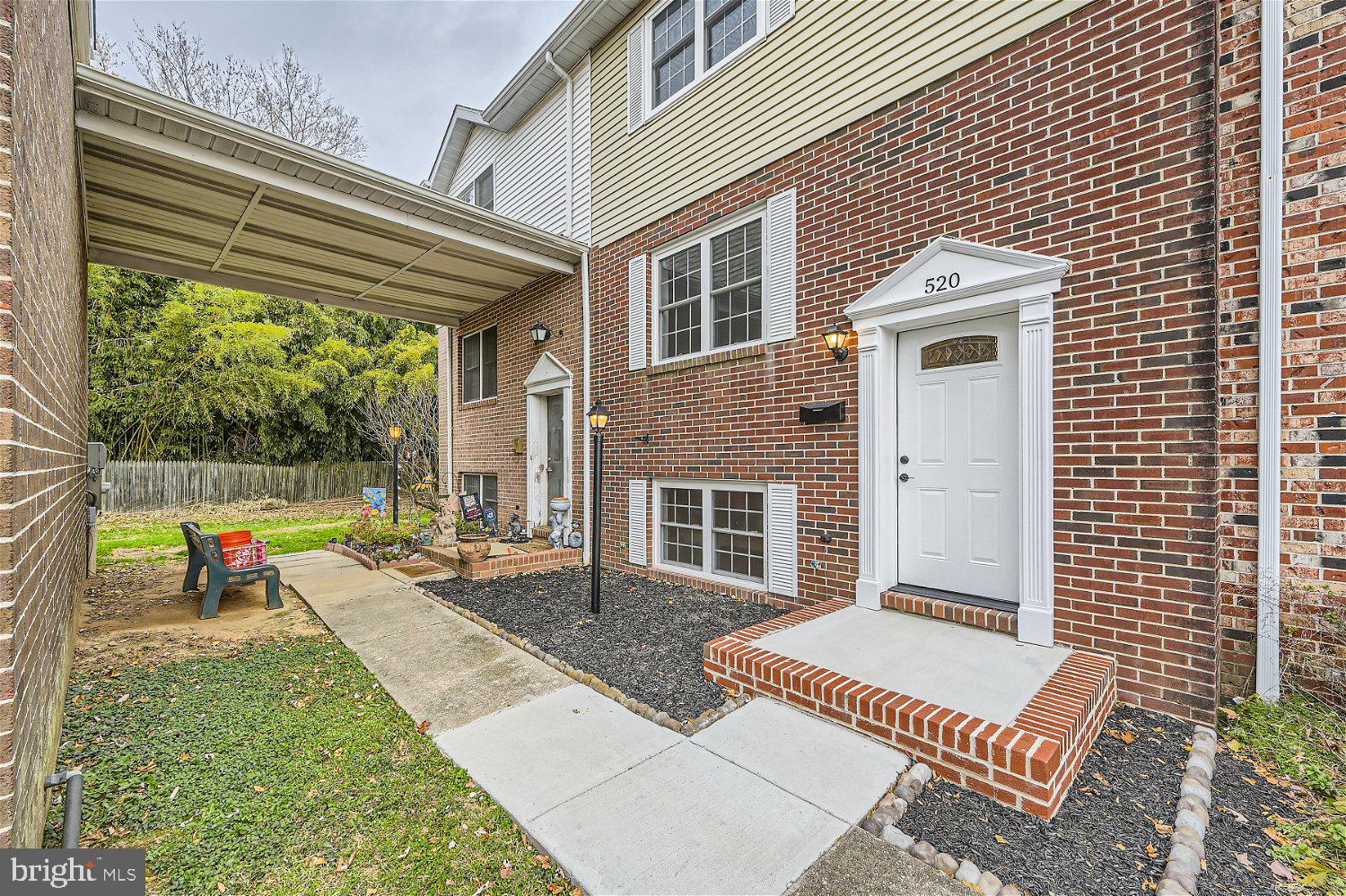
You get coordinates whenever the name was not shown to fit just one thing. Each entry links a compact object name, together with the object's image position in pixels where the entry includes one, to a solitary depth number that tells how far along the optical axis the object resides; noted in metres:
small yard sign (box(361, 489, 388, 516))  10.28
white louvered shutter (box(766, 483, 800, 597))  4.94
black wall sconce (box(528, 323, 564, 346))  7.74
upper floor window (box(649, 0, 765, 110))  5.58
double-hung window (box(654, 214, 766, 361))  5.50
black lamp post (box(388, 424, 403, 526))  10.45
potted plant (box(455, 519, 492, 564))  6.34
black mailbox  4.57
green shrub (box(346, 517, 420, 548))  7.74
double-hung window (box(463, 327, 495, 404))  9.30
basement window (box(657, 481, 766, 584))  5.45
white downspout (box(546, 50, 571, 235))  7.56
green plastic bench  5.03
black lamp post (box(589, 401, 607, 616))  5.04
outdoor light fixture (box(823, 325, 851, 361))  4.51
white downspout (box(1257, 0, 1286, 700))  2.92
